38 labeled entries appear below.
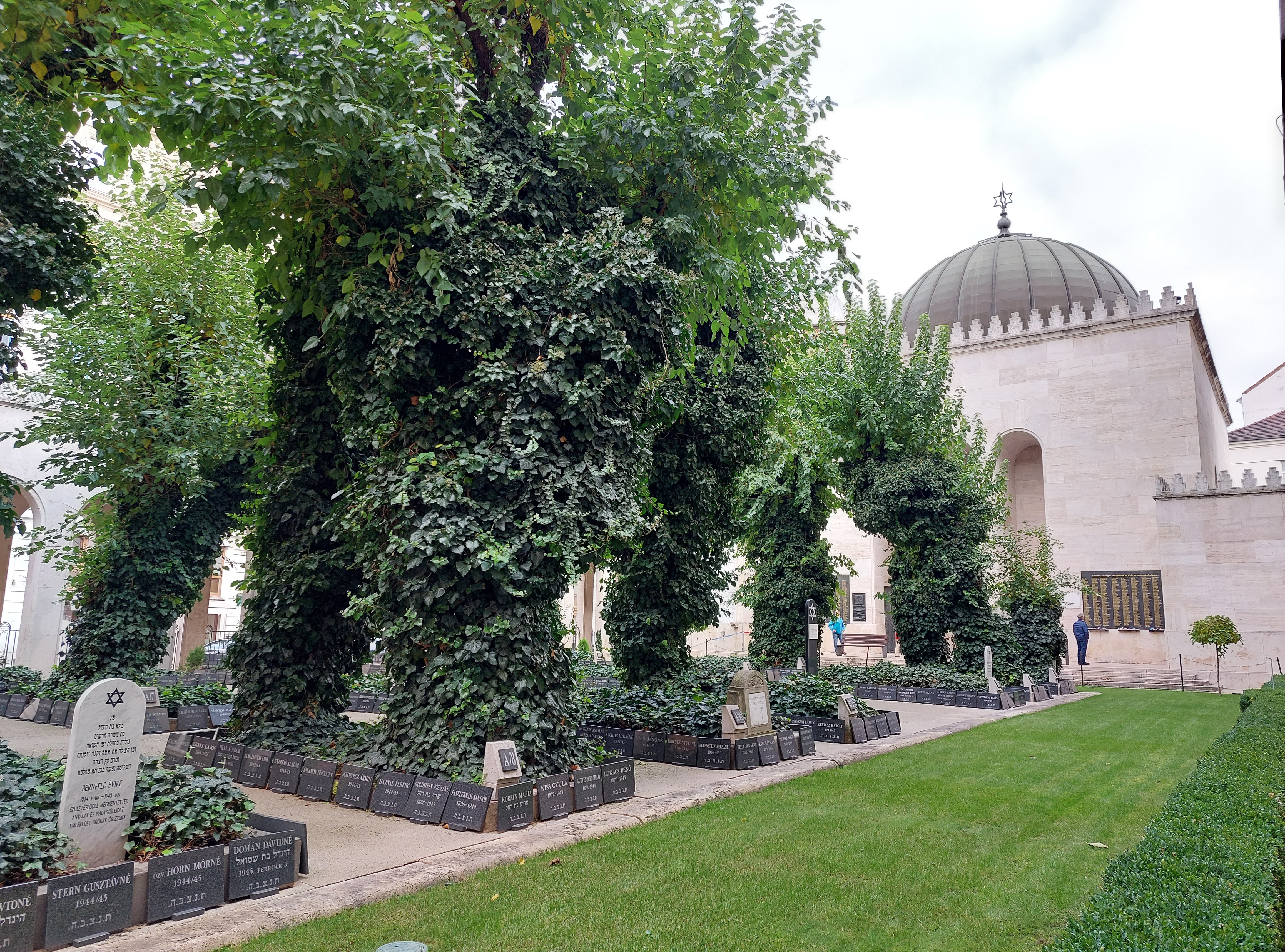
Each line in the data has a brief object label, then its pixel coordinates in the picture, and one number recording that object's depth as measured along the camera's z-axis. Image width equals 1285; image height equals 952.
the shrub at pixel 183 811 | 5.59
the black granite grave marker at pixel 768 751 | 10.94
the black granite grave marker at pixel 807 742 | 11.75
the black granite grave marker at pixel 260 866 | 5.41
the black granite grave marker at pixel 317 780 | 8.71
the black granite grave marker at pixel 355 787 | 8.31
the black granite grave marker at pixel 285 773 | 9.05
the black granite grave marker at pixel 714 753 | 10.67
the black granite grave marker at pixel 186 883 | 5.04
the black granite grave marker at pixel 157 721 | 13.77
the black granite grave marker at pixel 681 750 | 10.94
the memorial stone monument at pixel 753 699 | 11.57
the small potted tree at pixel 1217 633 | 26.83
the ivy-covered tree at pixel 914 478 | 21.66
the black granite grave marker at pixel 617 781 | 8.57
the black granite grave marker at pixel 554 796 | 7.86
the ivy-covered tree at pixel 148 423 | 15.60
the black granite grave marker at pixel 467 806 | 7.38
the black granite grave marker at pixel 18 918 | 4.40
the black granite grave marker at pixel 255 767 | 9.41
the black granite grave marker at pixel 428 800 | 7.65
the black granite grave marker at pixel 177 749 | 10.05
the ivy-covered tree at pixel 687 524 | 13.53
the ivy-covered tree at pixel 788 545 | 23.27
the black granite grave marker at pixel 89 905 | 4.57
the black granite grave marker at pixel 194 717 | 14.16
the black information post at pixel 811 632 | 21.91
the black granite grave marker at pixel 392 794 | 7.98
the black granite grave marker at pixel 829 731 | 13.07
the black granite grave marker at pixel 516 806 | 7.40
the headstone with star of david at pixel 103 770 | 5.29
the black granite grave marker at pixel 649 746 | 11.34
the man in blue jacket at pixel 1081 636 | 30.64
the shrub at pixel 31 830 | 4.76
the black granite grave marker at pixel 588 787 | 8.22
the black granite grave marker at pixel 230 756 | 9.70
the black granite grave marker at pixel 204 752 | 9.96
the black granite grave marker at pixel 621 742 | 11.29
